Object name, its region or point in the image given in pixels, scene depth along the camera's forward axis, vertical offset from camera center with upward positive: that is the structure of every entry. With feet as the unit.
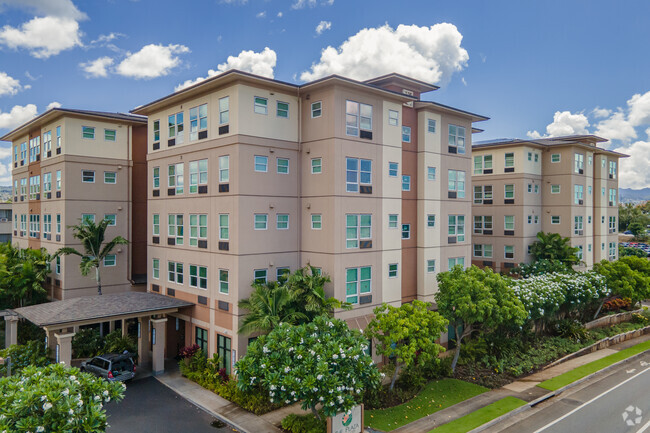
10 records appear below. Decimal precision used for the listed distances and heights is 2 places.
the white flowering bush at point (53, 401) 33.17 -14.54
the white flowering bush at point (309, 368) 51.44 -18.21
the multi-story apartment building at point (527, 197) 132.77 +5.26
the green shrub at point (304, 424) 57.77 -27.29
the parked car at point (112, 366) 74.69 -25.63
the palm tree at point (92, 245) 94.32 -6.35
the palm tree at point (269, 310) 70.18 -15.14
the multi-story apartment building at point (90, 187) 99.91 +6.56
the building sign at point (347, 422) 55.47 -26.08
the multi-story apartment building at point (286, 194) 77.10 +3.87
